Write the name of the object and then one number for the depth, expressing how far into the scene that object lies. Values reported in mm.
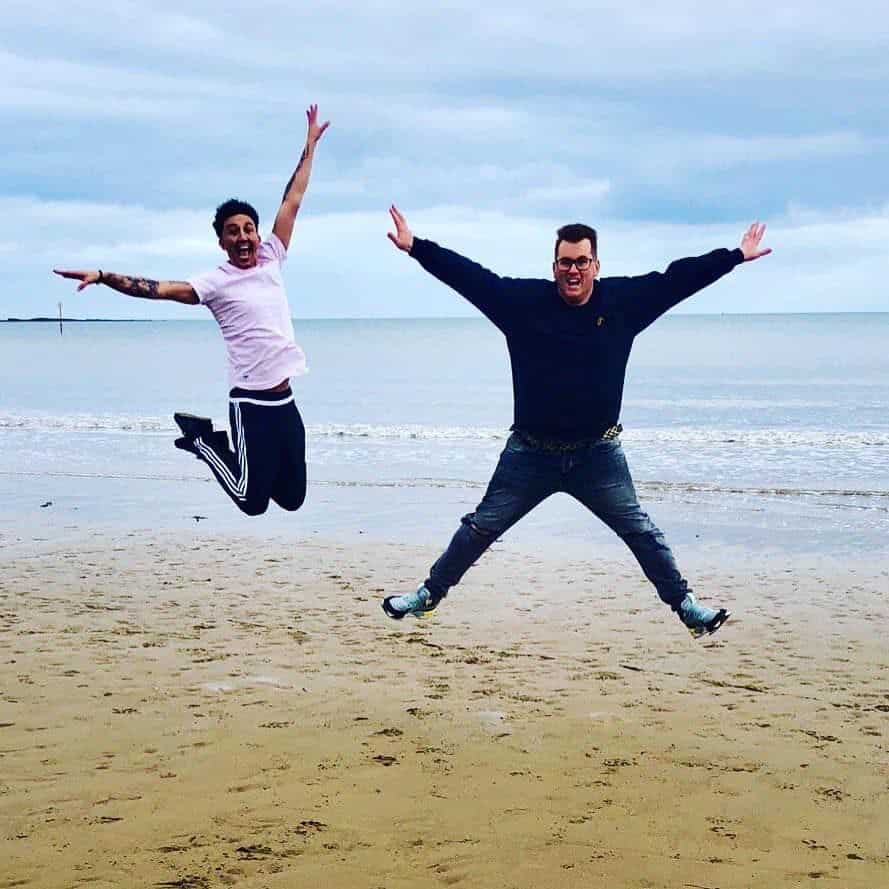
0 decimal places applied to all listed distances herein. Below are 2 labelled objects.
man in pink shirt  6980
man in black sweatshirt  6625
